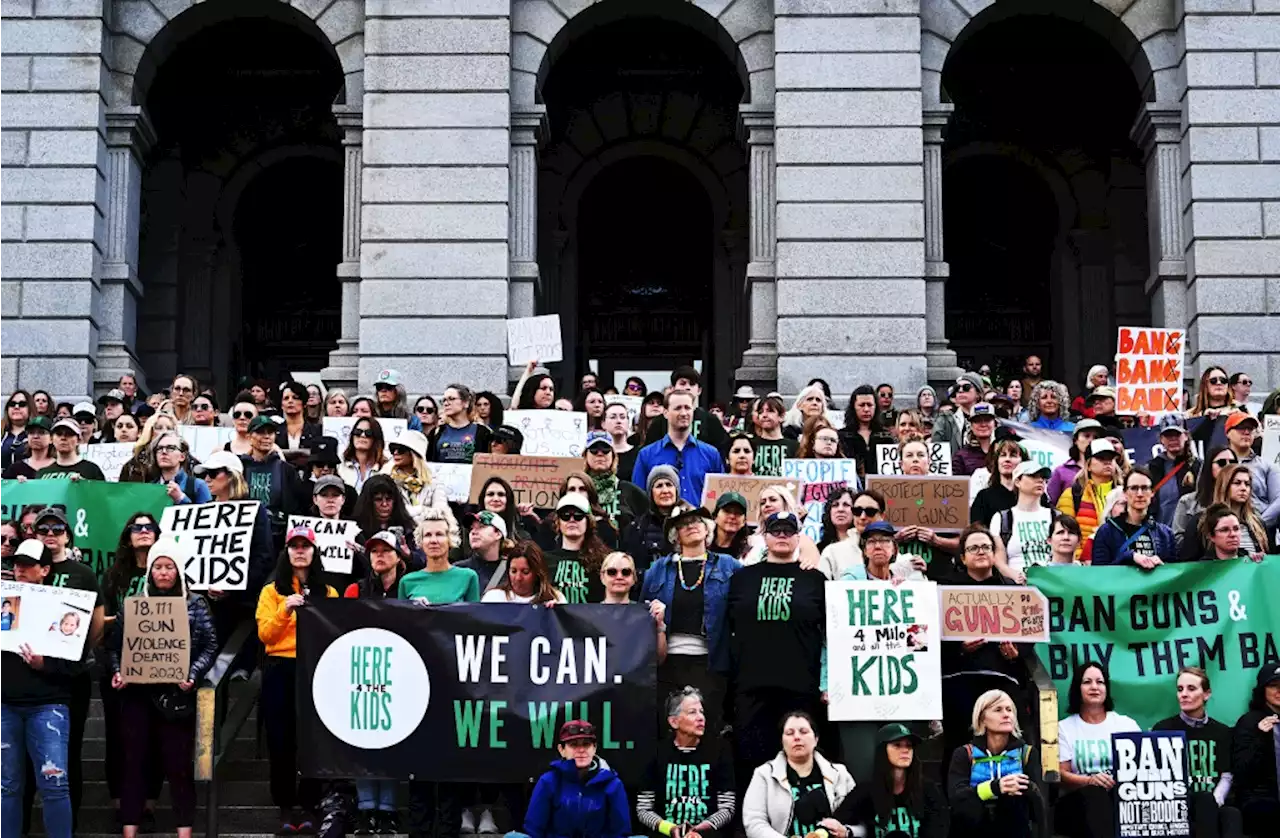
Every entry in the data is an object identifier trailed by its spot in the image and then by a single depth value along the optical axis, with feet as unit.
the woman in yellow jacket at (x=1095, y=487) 55.93
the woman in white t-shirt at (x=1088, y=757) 46.37
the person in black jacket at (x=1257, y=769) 46.21
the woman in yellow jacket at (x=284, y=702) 48.16
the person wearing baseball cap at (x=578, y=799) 43.98
